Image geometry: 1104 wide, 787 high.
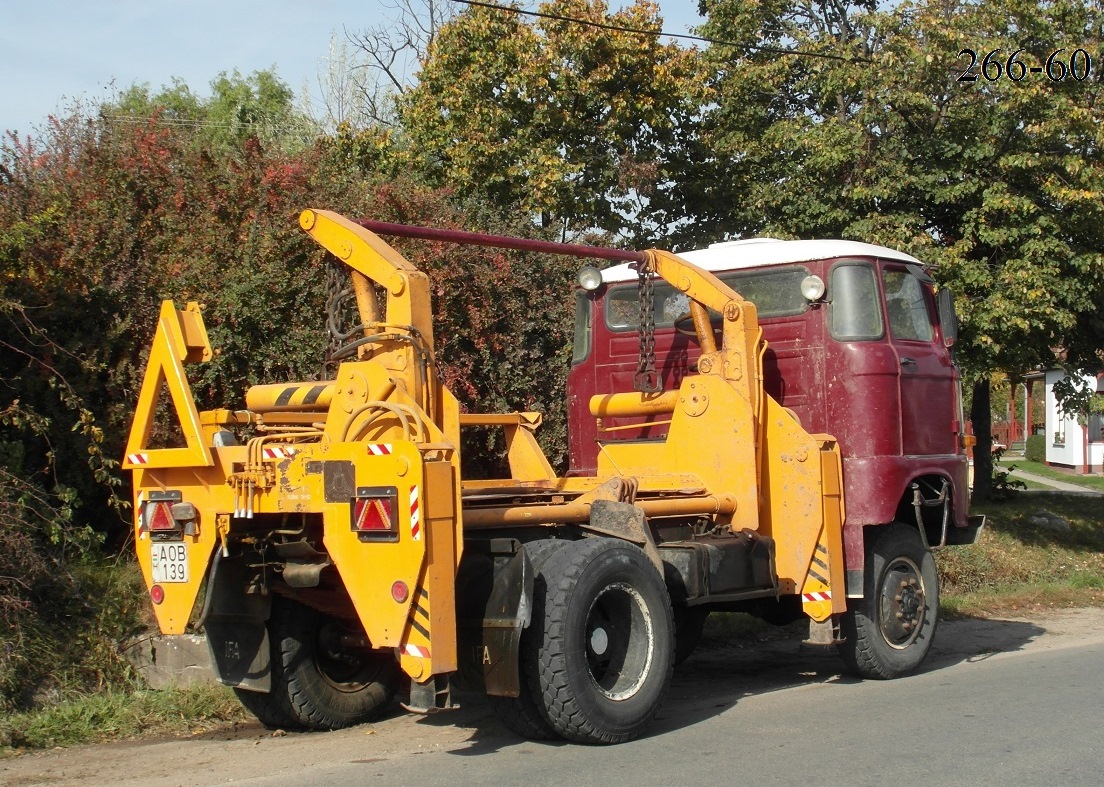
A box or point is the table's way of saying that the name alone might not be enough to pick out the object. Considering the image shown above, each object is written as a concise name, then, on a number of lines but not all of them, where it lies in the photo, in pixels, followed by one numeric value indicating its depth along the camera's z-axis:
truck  5.96
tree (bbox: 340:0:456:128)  29.03
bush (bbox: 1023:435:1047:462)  46.75
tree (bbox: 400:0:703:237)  16.50
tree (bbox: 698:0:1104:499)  14.00
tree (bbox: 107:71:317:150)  20.17
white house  41.38
